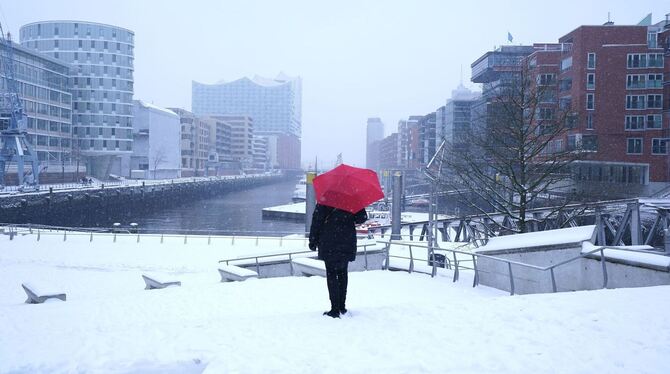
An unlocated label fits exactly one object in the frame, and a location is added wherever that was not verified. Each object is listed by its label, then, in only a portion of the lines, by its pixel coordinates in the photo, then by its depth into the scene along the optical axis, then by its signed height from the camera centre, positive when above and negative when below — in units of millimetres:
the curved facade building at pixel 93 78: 91750 +15722
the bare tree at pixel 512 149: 19312 +1074
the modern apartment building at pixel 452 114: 88594 +10854
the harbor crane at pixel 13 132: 62781 +4011
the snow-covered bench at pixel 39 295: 11617 -2859
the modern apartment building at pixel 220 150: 154125 +6275
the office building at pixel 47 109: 75500 +8941
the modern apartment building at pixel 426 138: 114625 +8032
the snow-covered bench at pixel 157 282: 12852 -2779
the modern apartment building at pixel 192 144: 135000 +6883
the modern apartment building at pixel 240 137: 178000 +11320
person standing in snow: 6473 -823
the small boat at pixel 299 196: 91288 -4337
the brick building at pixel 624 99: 44062 +6716
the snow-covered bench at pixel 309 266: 12982 -2402
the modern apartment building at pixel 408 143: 127125 +8179
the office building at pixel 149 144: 104812 +5070
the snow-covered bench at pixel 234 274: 13148 -2610
